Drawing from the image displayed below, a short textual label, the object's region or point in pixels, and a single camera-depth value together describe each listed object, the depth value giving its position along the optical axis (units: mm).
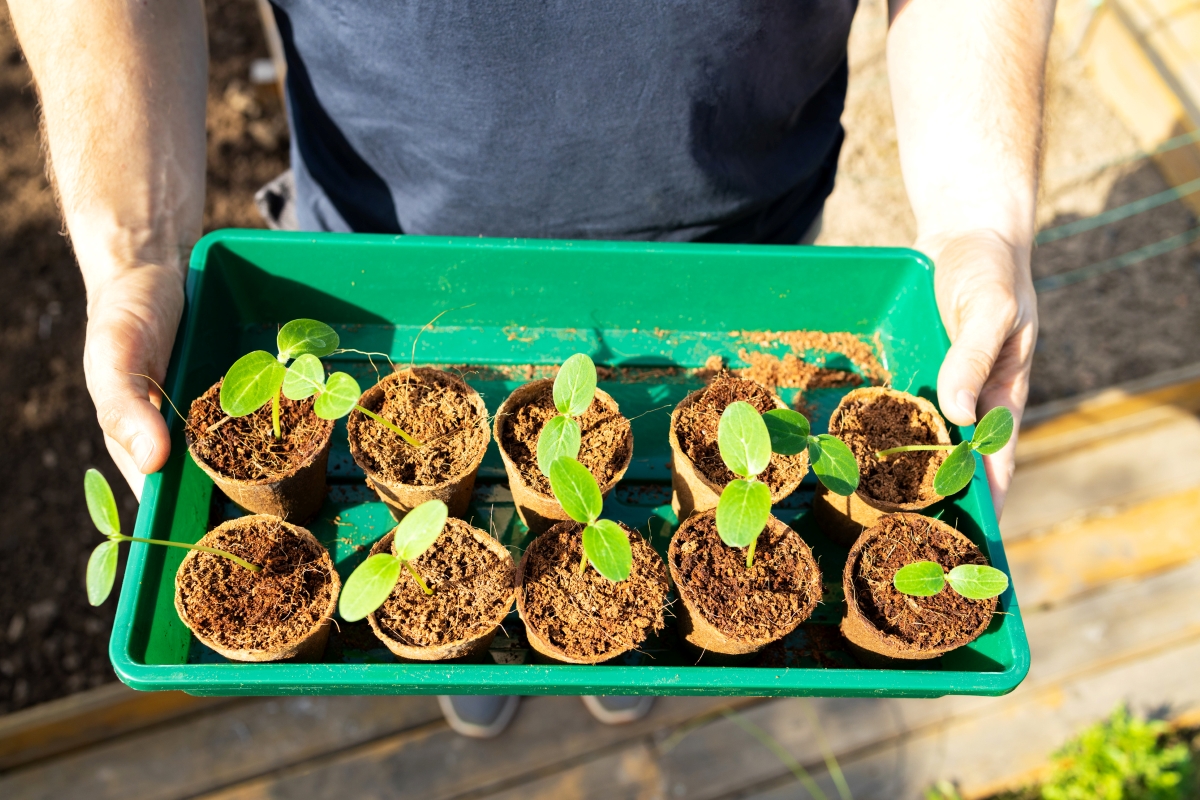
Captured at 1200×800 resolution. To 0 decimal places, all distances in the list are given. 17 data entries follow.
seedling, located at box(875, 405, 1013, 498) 487
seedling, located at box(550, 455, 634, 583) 444
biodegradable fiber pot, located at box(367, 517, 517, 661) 467
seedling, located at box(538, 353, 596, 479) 467
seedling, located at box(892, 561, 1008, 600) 463
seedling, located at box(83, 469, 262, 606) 437
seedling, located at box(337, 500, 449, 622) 433
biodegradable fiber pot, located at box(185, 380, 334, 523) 489
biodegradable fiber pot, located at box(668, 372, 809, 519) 506
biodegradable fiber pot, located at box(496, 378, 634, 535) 503
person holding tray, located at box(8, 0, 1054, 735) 494
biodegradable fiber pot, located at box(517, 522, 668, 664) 470
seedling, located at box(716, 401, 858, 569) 448
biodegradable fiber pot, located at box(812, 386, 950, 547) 515
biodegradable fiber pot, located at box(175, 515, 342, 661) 462
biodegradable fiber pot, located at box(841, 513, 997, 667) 479
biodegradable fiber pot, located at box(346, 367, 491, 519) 499
